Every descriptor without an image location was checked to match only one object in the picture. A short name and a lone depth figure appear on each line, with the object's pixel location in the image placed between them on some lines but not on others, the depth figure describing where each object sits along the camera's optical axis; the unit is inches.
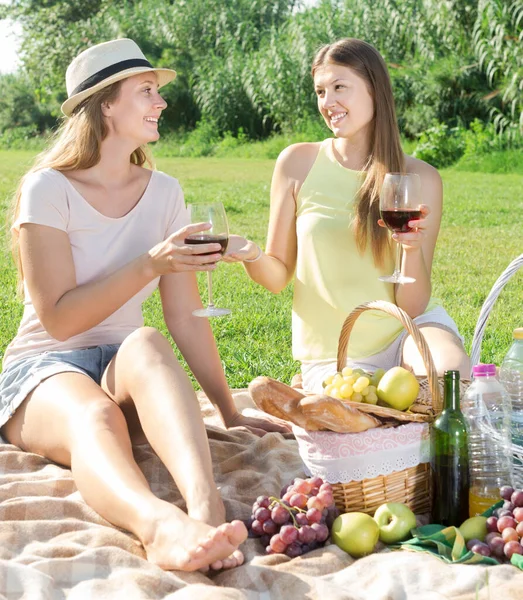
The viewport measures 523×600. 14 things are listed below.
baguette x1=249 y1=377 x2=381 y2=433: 93.1
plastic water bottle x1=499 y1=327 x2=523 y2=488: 104.1
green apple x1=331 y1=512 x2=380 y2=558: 91.0
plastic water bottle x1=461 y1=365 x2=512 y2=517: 96.1
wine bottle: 93.4
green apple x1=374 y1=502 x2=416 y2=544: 92.9
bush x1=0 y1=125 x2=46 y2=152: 617.0
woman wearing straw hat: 92.0
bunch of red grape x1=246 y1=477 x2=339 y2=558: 90.7
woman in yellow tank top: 124.0
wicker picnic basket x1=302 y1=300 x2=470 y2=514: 96.0
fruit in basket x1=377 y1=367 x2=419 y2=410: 98.0
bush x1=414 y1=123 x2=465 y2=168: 455.5
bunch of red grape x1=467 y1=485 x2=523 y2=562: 86.8
